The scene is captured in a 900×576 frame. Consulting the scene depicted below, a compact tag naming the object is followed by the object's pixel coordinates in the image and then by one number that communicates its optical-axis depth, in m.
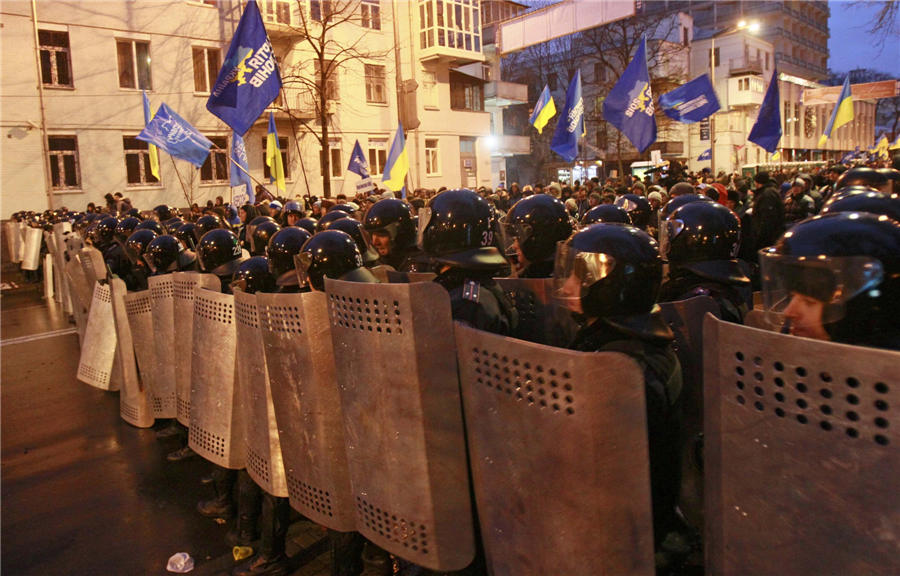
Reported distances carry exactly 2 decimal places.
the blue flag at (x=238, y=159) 13.05
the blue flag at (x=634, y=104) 10.01
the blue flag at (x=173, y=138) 10.32
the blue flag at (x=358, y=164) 14.52
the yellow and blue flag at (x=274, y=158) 15.11
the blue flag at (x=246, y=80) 7.71
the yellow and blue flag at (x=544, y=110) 15.19
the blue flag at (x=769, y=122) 11.52
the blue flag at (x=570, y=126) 12.30
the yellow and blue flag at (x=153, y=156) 14.95
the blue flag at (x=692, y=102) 11.75
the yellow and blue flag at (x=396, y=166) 12.86
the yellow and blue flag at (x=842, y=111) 17.67
